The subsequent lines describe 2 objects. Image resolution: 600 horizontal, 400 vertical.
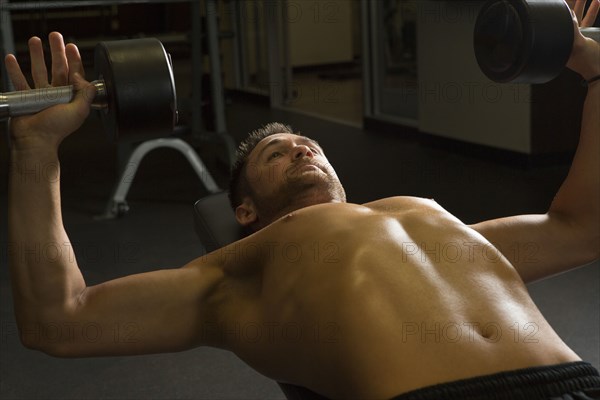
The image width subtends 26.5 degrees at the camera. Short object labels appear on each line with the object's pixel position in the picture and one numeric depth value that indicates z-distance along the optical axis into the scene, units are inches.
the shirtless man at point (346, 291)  72.5
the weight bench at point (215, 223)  95.2
